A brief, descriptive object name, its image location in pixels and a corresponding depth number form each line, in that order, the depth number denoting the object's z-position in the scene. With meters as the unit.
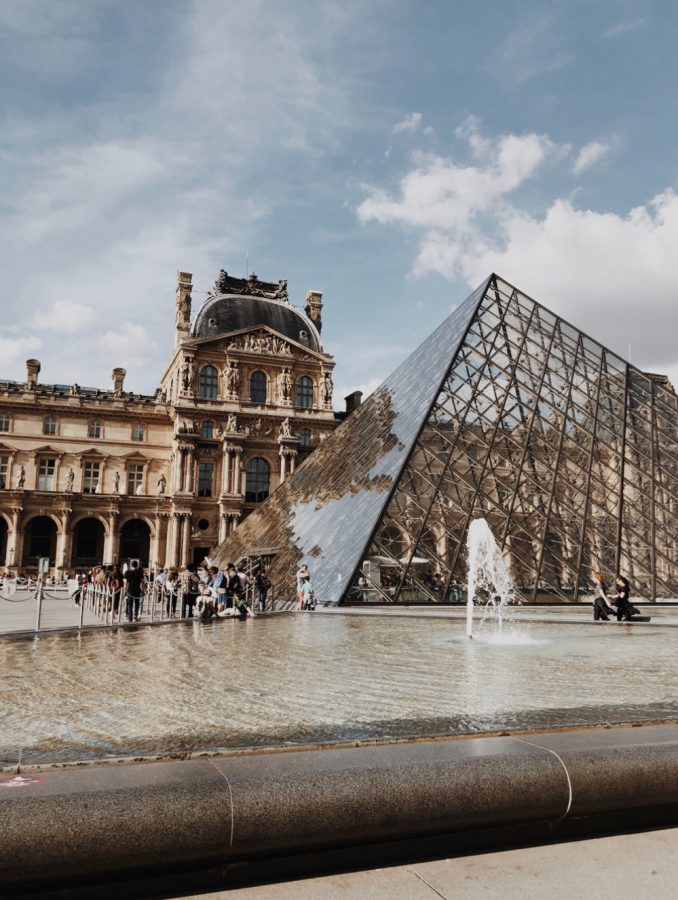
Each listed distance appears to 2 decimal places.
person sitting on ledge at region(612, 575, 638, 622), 13.09
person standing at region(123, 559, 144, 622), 13.70
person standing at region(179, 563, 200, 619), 15.43
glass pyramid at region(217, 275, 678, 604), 16.14
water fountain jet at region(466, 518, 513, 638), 15.50
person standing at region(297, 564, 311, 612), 15.18
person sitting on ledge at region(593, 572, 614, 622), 13.12
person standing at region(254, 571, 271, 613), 16.91
